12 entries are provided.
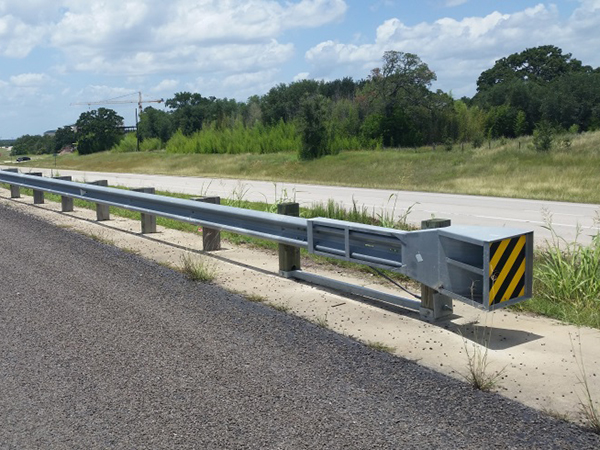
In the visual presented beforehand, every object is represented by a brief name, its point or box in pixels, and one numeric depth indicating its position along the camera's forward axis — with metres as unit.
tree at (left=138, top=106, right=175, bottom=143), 77.31
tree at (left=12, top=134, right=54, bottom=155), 126.97
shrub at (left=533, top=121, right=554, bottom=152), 34.12
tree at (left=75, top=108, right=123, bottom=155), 88.69
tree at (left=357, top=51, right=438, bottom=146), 55.00
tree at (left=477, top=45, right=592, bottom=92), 94.69
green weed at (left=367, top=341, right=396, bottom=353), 5.76
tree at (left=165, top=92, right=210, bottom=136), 75.19
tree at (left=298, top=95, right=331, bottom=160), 46.59
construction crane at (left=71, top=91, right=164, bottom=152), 75.86
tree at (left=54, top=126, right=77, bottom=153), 111.85
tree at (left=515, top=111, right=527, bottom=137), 63.64
